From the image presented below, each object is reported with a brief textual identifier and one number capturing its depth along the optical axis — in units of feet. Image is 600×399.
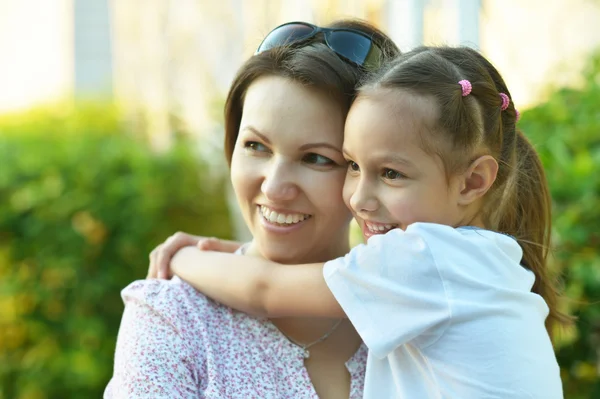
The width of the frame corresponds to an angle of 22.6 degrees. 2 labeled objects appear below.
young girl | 4.35
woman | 4.66
